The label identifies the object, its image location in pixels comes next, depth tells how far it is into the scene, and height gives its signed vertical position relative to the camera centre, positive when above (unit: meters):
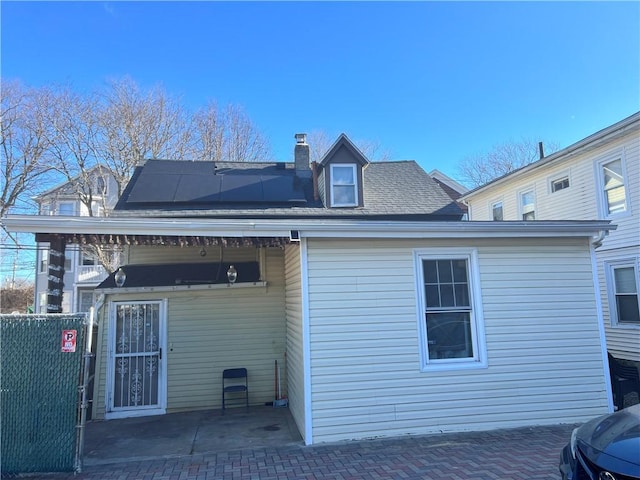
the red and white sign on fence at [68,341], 4.59 -0.38
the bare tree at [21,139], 14.97 +6.36
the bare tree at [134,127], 16.12 +7.36
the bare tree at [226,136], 18.95 +8.14
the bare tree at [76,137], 15.42 +6.53
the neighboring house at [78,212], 16.58 +4.04
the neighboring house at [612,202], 9.22 +2.26
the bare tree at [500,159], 22.75 +7.87
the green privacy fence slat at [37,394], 4.45 -0.95
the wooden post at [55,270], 5.14 +0.48
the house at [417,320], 5.42 -0.36
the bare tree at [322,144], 22.14 +8.83
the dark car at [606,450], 2.60 -1.11
